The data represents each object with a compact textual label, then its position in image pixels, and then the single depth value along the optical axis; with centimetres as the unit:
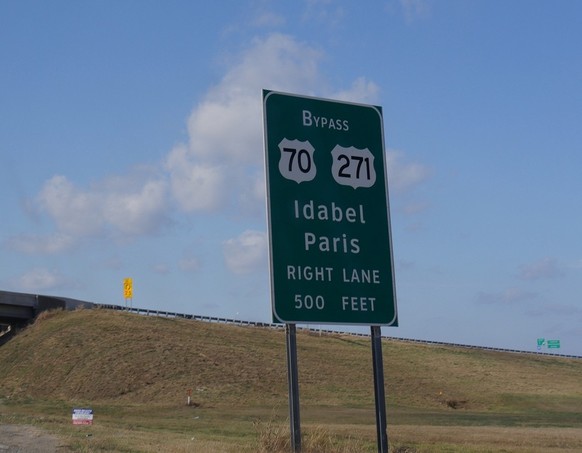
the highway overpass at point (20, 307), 8438
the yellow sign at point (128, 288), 9306
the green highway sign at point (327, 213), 1077
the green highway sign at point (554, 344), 13150
